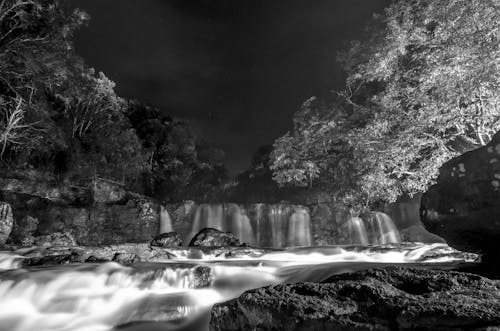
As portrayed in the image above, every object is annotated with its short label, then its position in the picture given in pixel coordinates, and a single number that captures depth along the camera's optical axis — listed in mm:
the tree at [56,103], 15859
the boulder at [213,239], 15467
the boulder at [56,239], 15484
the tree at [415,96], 7988
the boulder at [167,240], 15452
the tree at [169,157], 29781
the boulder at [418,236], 19078
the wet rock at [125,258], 8512
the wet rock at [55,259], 8477
